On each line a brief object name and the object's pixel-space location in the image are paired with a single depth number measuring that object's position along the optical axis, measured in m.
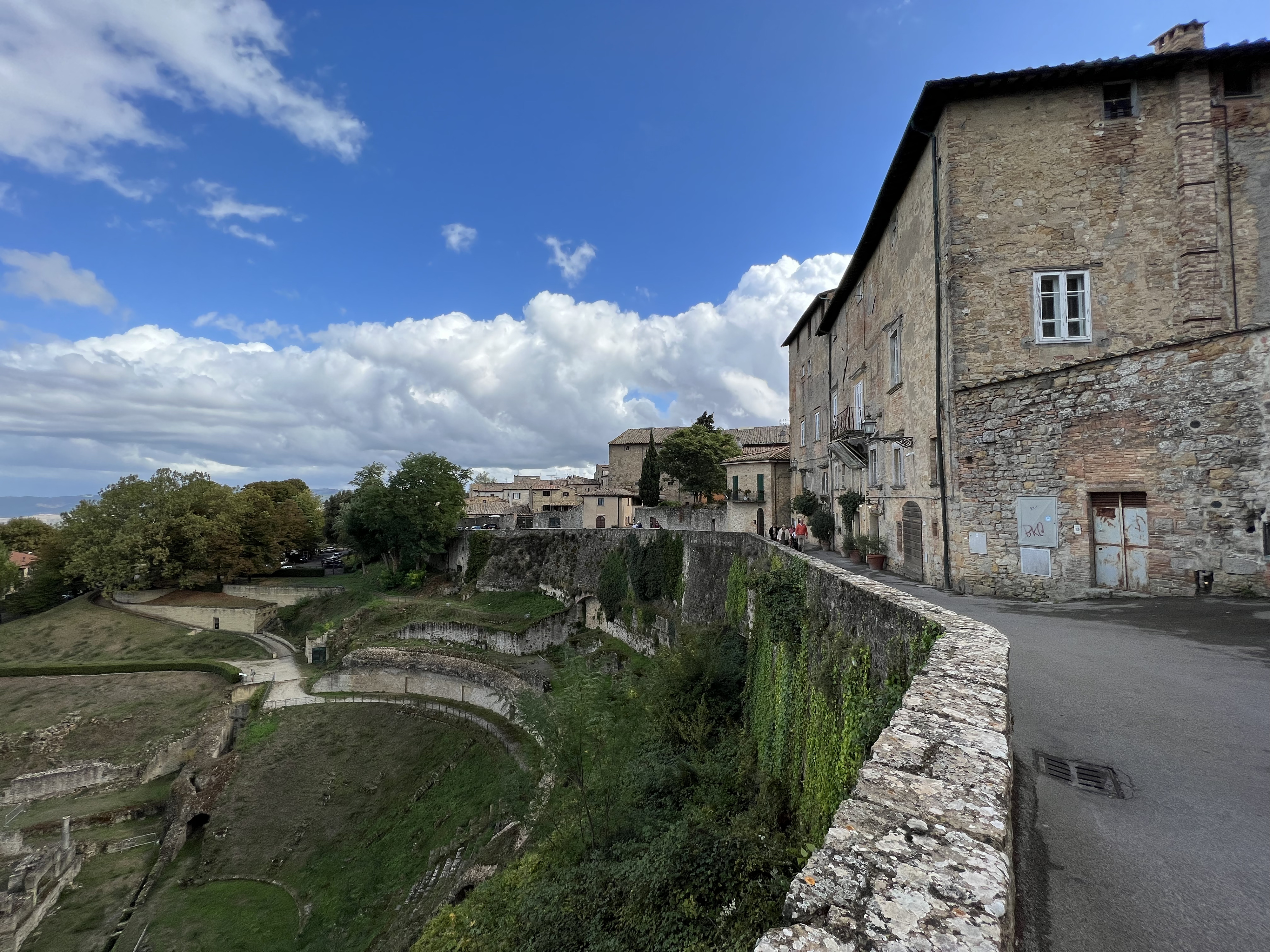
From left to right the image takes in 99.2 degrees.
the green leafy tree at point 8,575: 42.50
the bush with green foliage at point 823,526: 21.56
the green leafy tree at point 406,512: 40.00
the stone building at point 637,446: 53.94
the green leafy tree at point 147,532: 39.88
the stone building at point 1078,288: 9.74
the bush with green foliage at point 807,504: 24.11
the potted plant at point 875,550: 15.64
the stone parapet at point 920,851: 1.60
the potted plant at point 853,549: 16.94
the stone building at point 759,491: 31.23
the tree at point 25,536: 54.41
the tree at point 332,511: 58.50
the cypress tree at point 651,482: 43.44
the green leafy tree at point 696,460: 41.28
